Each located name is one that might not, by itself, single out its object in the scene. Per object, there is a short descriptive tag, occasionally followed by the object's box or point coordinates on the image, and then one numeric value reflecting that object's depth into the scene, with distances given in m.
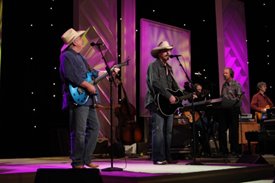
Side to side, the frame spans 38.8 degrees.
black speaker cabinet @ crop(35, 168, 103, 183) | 2.17
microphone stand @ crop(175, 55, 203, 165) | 5.44
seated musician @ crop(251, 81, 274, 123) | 8.86
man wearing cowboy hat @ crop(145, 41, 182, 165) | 5.39
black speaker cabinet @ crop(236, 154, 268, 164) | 5.66
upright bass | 8.21
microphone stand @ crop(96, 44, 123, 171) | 4.47
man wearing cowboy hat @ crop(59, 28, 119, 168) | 4.48
